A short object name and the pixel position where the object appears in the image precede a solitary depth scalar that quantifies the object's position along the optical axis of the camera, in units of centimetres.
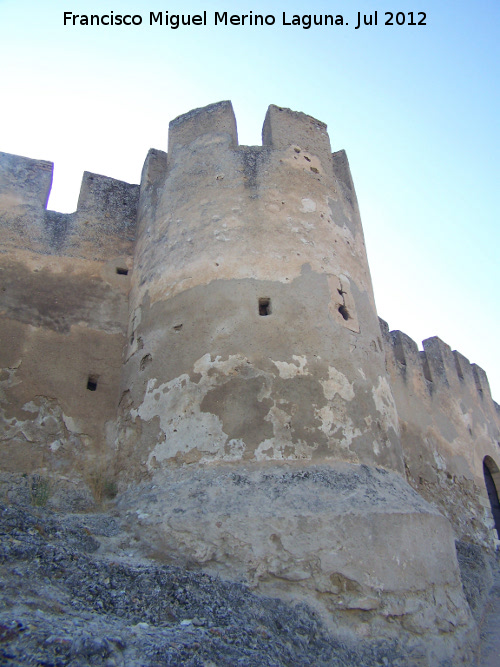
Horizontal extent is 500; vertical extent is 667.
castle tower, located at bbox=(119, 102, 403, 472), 545
